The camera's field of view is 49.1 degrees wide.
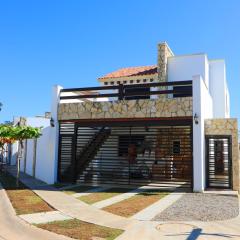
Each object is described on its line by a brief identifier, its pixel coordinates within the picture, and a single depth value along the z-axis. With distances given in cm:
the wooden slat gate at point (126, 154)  1283
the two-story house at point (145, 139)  1193
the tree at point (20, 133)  1191
